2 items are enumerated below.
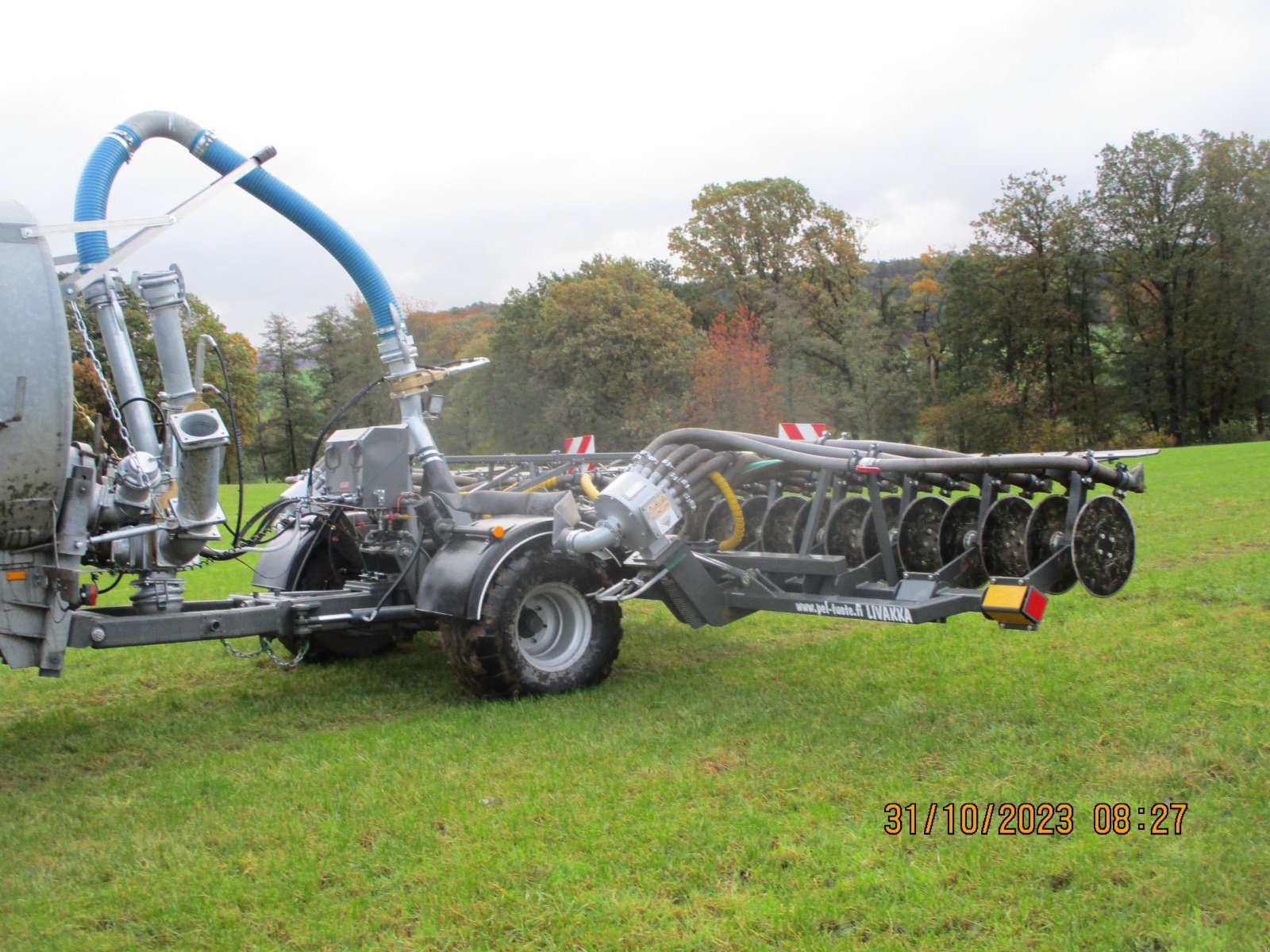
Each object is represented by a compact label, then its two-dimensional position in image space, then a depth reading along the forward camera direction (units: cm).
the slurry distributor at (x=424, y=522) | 521
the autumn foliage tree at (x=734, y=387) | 4331
